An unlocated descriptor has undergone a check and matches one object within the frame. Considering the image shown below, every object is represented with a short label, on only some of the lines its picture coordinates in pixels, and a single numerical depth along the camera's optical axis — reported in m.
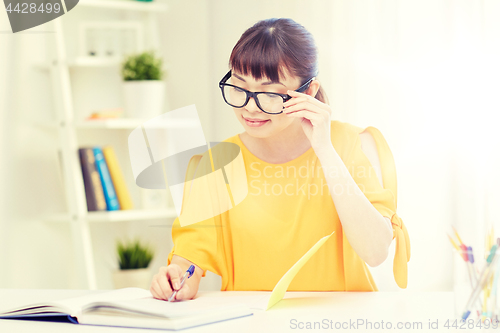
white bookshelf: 3.62
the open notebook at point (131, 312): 2.23
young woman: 3.00
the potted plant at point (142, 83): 3.67
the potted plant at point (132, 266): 3.66
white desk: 2.27
